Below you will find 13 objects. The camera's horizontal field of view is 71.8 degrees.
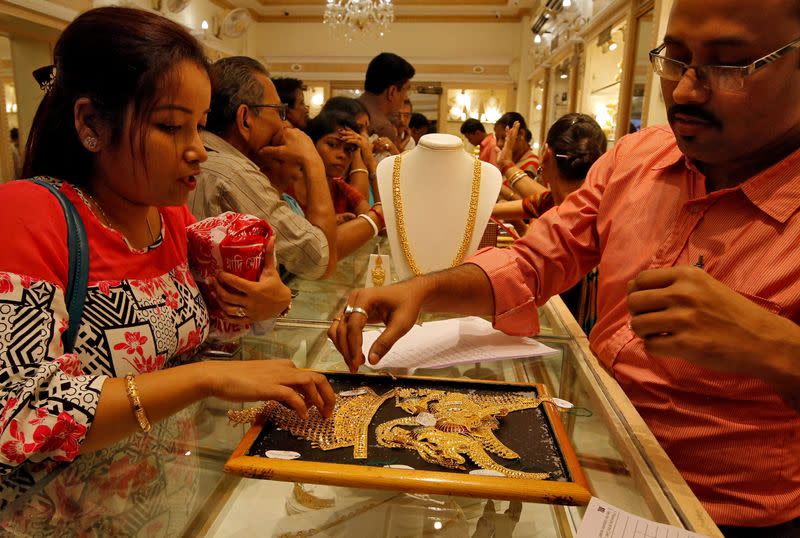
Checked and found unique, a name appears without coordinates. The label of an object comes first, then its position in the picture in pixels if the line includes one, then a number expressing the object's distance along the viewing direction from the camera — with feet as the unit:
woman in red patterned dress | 2.36
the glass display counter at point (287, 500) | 2.49
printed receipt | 2.26
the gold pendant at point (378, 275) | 6.55
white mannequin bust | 6.41
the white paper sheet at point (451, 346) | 4.09
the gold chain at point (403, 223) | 6.33
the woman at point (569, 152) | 8.33
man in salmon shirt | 2.61
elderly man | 5.33
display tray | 2.43
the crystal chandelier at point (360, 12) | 22.16
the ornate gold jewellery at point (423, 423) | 2.70
